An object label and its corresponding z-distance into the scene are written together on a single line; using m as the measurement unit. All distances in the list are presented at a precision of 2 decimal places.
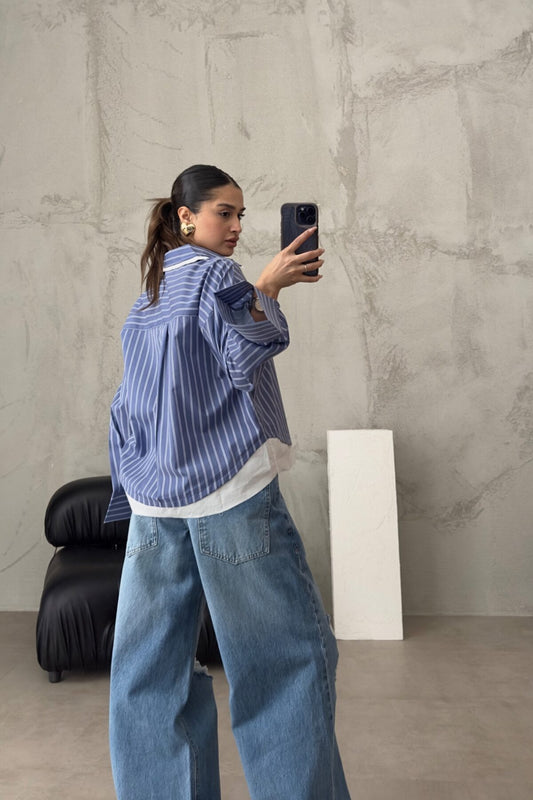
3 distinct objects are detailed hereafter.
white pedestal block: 3.73
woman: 1.58
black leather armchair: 3.15
